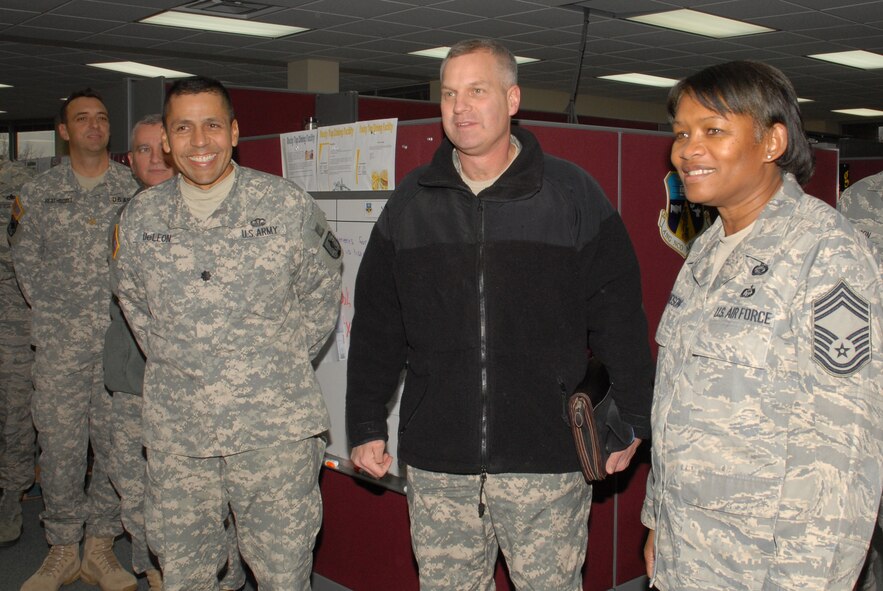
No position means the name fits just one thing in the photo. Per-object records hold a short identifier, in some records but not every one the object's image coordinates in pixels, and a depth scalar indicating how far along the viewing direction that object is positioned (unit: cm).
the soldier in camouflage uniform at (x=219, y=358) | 220
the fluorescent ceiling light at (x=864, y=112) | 1575
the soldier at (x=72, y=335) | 321
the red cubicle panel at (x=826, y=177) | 360
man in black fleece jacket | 190
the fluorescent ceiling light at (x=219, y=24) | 795
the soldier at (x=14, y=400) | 366
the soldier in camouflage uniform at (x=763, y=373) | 130
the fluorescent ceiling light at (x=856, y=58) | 983
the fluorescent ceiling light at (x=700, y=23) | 786
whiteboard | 272
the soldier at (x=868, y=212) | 265
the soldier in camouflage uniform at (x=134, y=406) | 279
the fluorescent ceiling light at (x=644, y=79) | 1176
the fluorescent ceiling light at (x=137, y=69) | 1055
